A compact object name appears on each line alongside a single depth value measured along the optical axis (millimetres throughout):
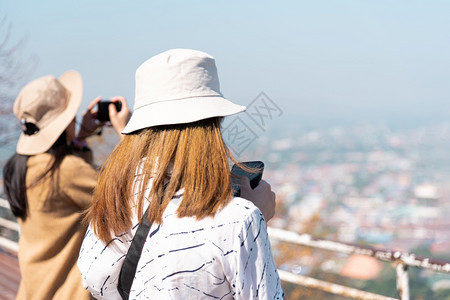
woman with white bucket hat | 2881
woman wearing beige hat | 3781
